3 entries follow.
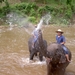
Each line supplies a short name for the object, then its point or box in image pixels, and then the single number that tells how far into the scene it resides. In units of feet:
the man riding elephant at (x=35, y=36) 25.54
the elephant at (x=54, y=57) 19.09
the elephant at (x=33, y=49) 27.11
